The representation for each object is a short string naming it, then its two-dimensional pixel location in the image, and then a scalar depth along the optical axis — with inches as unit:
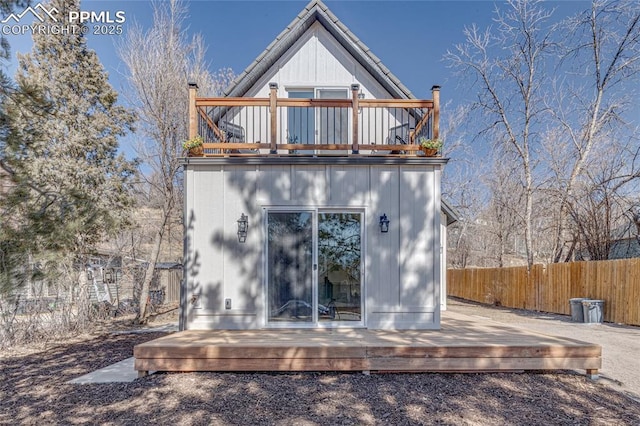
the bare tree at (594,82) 490.0
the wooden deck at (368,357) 170.9
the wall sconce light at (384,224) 228.7
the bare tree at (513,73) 559.2
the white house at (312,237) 226.4
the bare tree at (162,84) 406.0
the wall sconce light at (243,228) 228.4
